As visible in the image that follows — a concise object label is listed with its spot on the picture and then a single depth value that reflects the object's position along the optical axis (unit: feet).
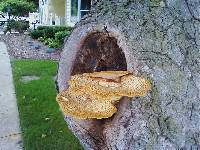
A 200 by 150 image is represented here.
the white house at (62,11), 33.72
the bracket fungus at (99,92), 3.12
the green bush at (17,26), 33.13
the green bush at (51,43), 25.99
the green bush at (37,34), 29.73
